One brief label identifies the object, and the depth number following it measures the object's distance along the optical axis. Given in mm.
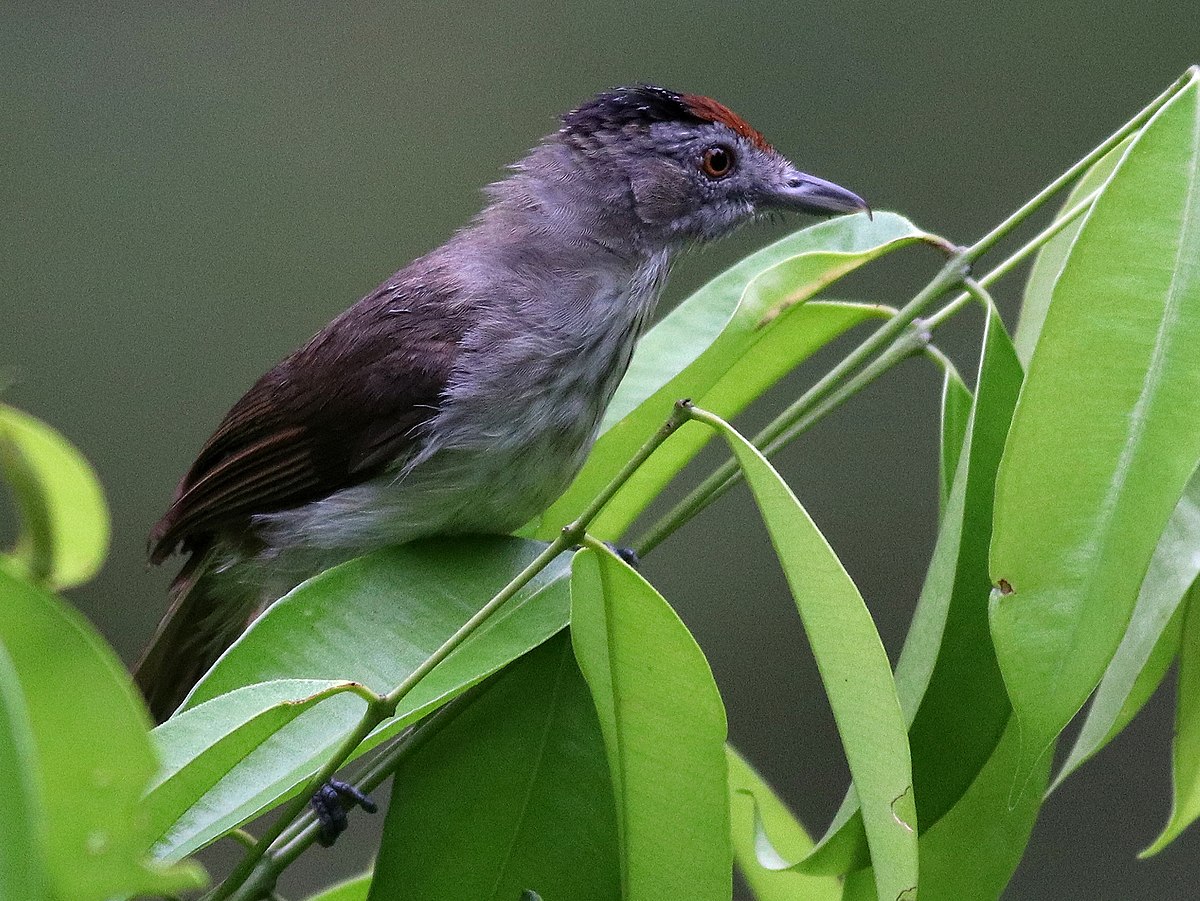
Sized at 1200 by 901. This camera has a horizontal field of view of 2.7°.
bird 3821
